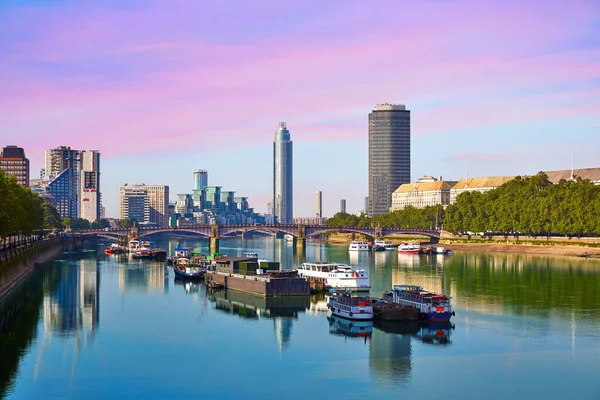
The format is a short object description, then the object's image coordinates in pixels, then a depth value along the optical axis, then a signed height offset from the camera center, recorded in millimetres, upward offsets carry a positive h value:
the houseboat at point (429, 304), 85312 -7752
